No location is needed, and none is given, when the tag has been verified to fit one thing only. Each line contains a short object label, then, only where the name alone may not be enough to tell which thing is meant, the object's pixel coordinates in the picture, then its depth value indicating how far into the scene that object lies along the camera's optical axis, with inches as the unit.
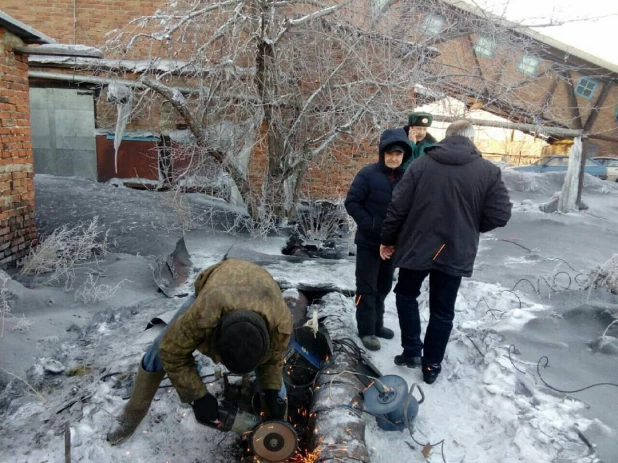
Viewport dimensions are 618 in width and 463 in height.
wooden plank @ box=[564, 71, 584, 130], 620.8
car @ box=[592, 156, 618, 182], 748.0
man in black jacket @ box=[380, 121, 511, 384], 124.4
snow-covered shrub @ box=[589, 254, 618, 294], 190.5
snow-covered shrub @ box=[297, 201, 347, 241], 316.8
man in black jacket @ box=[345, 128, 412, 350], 145.4
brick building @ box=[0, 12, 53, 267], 211.6
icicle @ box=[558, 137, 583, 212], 404.5
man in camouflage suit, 84.4
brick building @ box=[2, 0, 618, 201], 336.8
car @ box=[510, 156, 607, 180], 723.4
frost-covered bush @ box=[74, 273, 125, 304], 190.4
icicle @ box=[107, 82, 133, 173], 284.2
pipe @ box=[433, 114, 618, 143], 335.9
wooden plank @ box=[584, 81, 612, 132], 557.6
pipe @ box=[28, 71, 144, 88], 354.3
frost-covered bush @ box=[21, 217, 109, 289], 205.3
